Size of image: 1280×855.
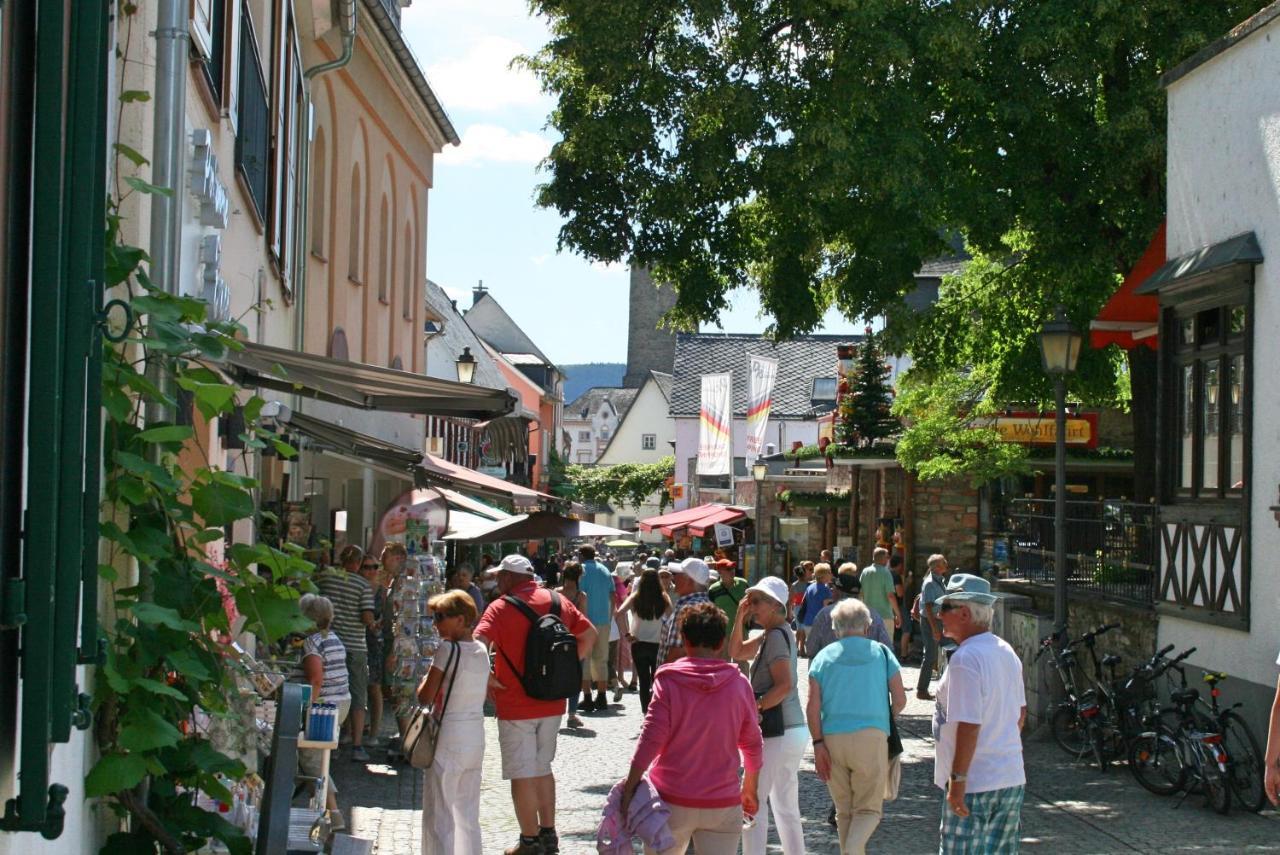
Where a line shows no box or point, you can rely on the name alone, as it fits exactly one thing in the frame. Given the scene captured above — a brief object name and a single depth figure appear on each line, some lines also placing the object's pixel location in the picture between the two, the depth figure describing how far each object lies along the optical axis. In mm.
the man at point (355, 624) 12742
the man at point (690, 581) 10891
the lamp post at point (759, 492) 39362
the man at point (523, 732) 8906
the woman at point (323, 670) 8716
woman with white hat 8492
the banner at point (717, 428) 39250
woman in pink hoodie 6926
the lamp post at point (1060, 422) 14906
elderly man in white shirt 6809
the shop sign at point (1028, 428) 28234
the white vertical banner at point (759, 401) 36625
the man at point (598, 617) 17422
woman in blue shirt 8125
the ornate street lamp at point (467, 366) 25953
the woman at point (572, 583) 17031
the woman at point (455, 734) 8273
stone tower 102062
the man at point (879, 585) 18922
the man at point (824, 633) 11406
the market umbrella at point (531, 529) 17875
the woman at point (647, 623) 15055
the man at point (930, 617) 18391
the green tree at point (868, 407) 33656
